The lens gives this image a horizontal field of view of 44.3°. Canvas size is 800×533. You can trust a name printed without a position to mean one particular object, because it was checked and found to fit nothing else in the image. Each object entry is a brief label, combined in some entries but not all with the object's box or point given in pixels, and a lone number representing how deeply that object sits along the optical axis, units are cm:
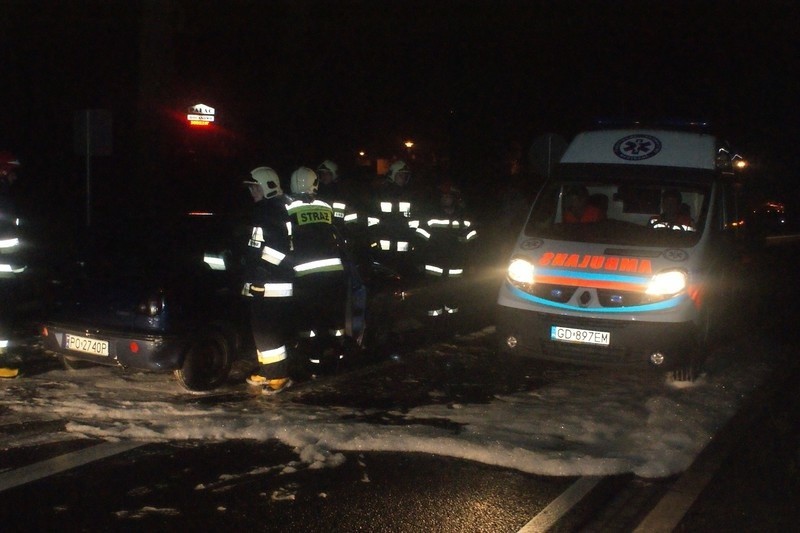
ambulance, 837
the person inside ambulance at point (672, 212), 941
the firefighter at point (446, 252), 1209
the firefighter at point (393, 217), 1157
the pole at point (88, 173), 1406
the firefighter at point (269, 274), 811
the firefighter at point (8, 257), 839
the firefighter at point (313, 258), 831
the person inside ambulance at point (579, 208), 969
